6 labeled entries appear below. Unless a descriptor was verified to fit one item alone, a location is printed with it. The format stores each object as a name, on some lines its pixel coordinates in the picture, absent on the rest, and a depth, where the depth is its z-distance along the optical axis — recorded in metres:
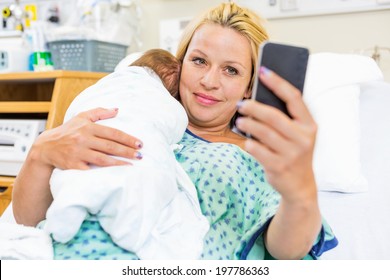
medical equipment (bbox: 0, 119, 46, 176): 1.96
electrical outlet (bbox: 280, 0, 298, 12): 2.00
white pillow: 1.50
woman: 0.67
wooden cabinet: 1.90
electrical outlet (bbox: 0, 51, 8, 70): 2.27
